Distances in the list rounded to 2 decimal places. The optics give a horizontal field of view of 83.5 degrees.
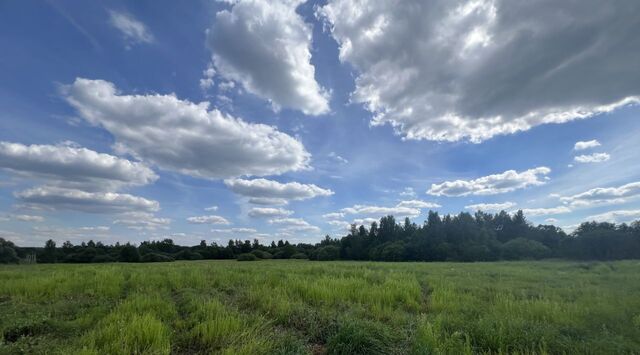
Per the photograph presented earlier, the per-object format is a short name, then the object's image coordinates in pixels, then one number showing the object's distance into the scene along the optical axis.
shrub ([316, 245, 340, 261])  104.69
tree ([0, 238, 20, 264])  64.75
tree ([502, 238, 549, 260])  75.56
